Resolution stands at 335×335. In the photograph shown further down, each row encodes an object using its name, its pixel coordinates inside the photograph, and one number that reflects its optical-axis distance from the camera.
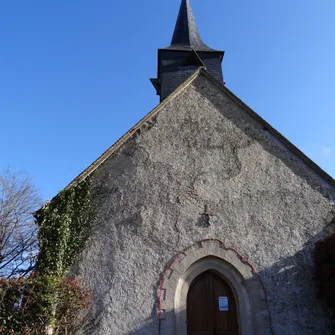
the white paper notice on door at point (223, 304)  5.61
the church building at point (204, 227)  5.33
